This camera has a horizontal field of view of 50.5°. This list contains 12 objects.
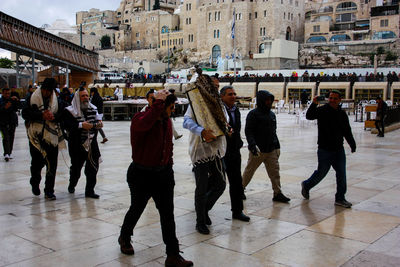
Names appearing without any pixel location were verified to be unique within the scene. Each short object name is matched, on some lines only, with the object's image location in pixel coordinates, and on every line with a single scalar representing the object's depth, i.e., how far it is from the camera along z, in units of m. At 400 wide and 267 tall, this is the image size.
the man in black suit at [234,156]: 5.07
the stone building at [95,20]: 119.71
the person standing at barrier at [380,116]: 14.74
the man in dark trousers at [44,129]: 6.16
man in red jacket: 3.78
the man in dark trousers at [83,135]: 6.25
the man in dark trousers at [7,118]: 9.72
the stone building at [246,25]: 74.68
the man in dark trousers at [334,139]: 5.86
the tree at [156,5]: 111.00
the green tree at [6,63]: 90.75
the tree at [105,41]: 114.06
